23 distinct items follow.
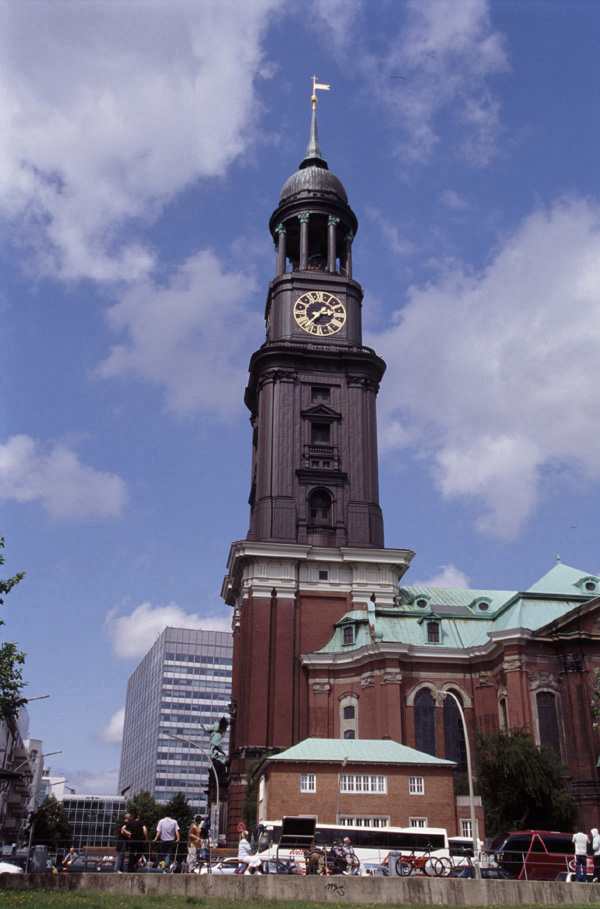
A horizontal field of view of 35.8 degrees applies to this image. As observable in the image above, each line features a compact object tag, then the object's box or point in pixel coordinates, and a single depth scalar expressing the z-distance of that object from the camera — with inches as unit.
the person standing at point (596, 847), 1216.2
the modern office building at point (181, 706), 6289.4
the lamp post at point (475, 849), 1144.7
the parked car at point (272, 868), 1210.0
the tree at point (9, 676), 1504.1
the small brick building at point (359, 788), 1840.6
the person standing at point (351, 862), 1234.6
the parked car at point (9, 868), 1145.2
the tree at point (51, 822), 4287.9
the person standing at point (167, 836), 1032.8
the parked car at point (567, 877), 1256.5
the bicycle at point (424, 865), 1267.2
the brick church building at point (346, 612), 2297.0
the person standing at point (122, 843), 989.2
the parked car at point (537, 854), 1364.4
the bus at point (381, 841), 1413.6
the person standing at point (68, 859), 1183.6
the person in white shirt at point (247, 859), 1158.3
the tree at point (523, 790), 1966.0
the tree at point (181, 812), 3853.3
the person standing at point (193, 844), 1110.1
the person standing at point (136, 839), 994.1
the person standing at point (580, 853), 1180.5
